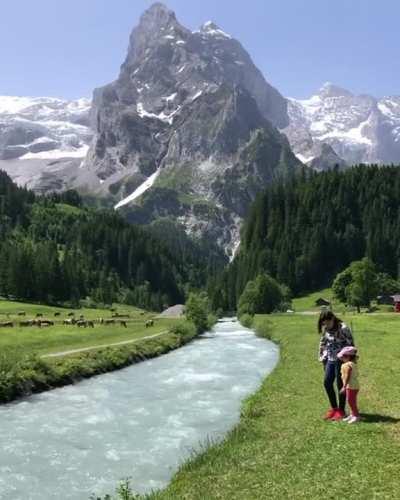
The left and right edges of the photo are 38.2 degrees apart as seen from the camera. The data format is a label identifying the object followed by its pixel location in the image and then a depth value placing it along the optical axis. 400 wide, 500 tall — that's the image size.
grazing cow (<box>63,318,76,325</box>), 108.05
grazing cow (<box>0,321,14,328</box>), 93.09
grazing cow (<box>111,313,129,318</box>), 151.48
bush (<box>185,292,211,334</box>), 116.81
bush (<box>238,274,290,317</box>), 166.38
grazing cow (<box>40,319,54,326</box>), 100.72
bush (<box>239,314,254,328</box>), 137.61
